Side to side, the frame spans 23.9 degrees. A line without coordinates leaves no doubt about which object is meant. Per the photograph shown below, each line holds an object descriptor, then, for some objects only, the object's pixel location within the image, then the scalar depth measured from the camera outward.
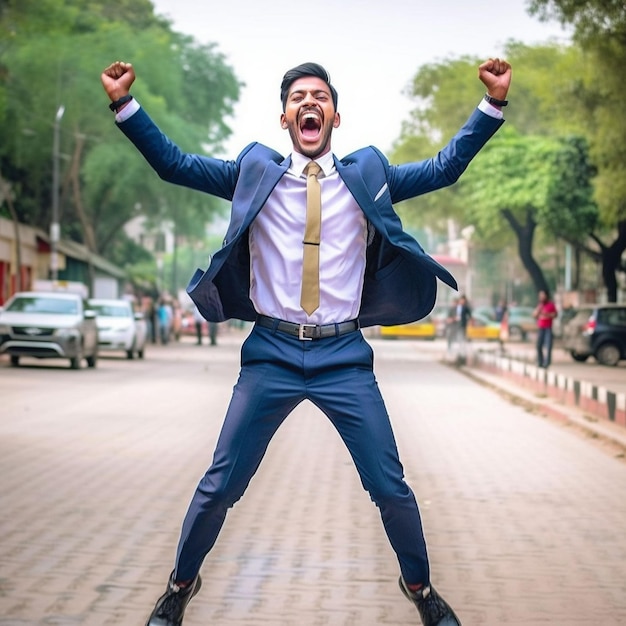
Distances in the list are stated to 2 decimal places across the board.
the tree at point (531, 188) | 48.22
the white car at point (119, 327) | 35.53
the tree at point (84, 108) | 48.75
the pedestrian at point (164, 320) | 51.09
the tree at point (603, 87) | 31.48
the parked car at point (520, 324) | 66.50
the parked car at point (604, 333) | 36.78
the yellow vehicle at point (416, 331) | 66.62
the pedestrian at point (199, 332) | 51.41
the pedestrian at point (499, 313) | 73.75
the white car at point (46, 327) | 28.22
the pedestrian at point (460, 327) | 35.69
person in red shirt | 31.31
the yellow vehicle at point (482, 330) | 65.56
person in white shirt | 5.11
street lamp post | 46.41
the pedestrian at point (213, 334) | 50.85
